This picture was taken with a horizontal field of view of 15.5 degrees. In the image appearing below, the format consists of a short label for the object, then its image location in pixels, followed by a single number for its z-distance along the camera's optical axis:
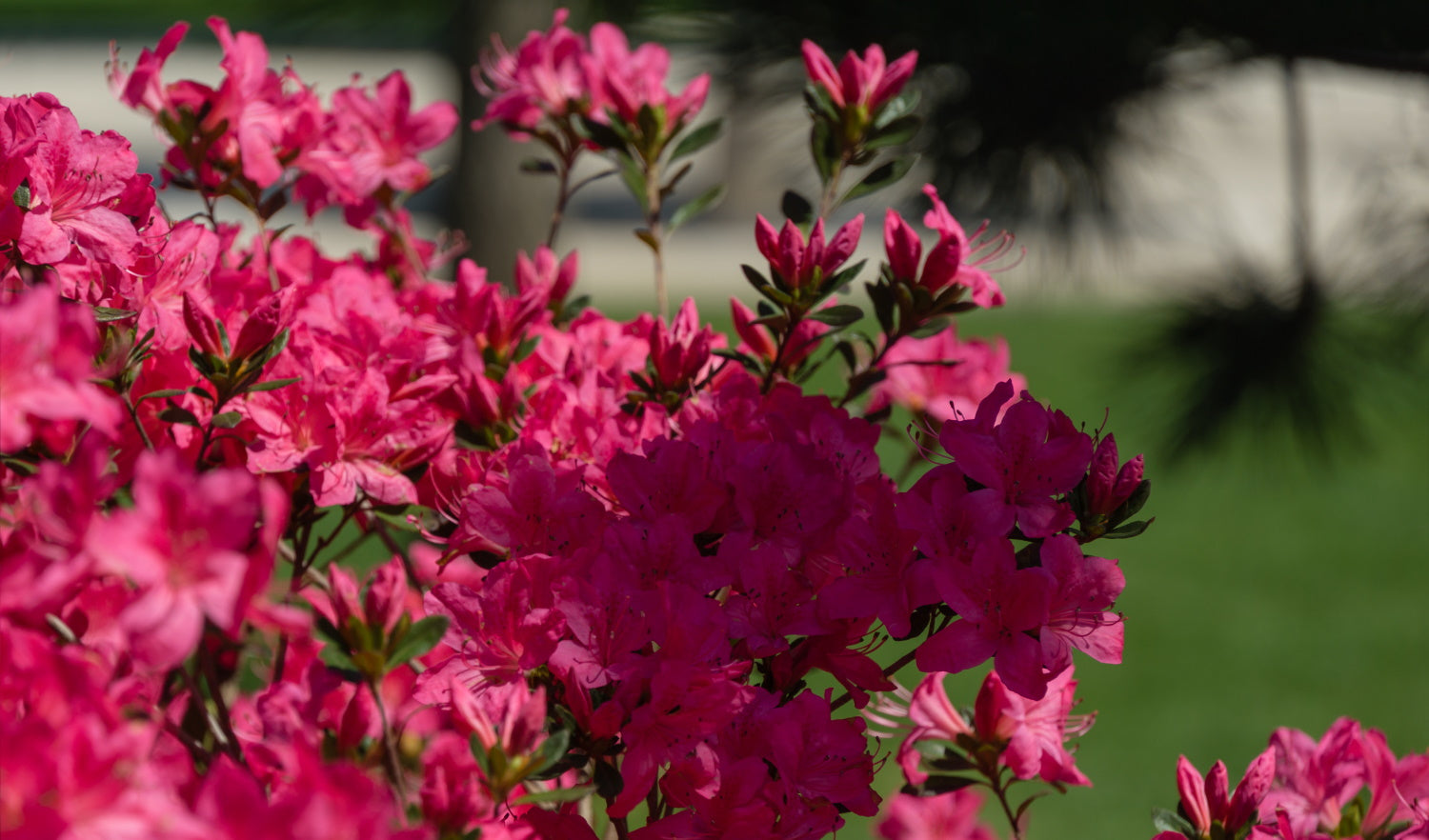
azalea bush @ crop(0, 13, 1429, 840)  1.46
